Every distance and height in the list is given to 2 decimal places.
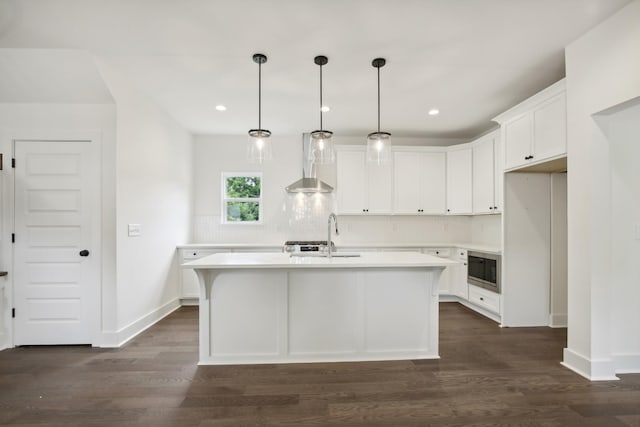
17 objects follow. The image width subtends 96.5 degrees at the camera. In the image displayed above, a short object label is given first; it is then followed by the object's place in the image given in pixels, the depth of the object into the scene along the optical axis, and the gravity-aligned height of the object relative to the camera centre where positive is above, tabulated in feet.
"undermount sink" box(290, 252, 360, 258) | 9.39 -1.36
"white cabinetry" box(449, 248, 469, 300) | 14.04 -3.12
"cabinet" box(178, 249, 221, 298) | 14.06 -3.04
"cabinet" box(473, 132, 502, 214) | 12.62 +1.84
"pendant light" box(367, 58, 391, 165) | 8.34 +2.00
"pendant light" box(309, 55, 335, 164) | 8.36 +2.08
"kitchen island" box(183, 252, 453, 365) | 8.32 -2.88
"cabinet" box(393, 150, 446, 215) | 15.58 +1.78
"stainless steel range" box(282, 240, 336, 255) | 14.34 -1.62
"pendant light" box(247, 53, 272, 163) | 8.23 +2.04
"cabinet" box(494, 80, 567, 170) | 8.82 +2.96
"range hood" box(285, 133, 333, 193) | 15.19 +1.78
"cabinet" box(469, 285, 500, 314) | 11.82 -3.69
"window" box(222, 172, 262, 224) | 16.34 +0.92
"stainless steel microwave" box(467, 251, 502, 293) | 11.74 -2.43
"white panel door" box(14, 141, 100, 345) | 9.32 -0.97
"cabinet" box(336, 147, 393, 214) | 15.52 +1.60
